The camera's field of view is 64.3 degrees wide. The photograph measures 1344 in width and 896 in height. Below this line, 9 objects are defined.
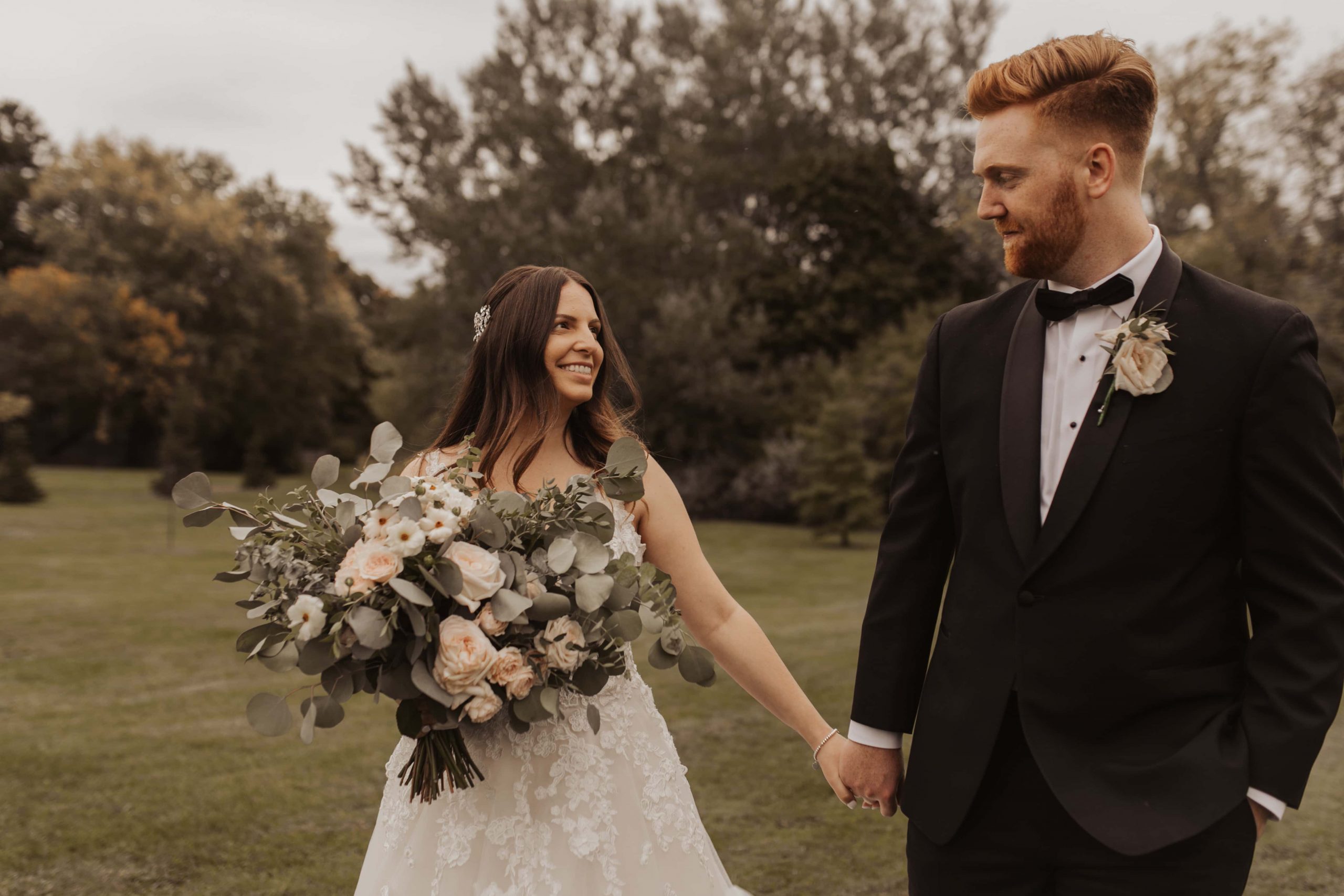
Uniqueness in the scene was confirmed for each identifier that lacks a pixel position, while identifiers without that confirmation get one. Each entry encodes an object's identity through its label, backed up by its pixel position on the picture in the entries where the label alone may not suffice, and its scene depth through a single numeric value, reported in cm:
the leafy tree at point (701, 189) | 2786
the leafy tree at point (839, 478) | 2147
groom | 215
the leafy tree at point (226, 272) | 4019
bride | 285
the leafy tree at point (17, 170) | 4572
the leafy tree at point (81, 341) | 3738
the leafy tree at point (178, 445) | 2766
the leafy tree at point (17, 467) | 2631
